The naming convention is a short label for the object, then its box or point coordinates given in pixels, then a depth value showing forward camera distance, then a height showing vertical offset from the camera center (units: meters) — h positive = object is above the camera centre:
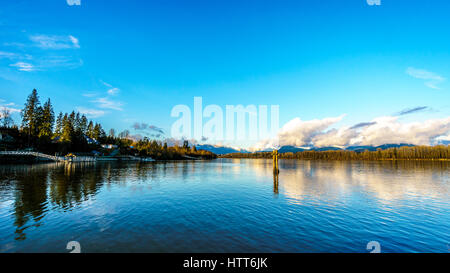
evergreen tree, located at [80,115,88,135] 133.46 +16.69
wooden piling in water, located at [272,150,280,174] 47.64 -3.29
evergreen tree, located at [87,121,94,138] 144.12 +13.53
